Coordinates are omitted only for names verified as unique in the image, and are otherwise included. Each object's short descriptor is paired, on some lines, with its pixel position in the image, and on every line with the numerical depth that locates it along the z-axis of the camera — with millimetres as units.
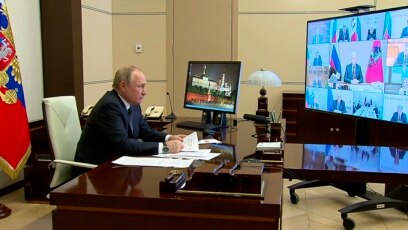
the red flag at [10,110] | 3240
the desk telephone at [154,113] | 3793
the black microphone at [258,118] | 3279
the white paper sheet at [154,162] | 1989
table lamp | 3984
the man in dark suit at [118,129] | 2289
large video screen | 2723
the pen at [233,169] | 1549
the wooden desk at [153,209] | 1459
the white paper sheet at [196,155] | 2120
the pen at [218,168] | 1577
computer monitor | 3098
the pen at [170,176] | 1586
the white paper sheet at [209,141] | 2572
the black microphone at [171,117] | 3815
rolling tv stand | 3184
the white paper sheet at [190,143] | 2334
